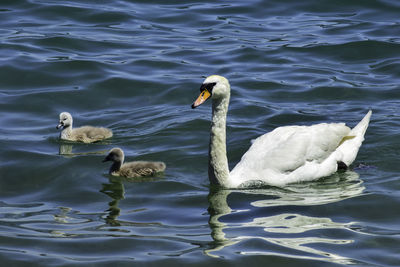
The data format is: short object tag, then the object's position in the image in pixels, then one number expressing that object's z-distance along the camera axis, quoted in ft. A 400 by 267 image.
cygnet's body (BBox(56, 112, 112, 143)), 41.73
